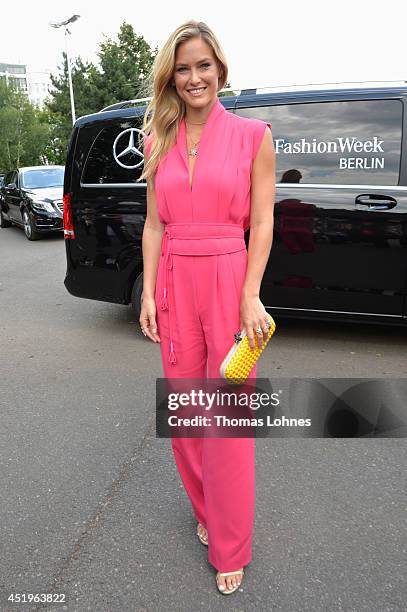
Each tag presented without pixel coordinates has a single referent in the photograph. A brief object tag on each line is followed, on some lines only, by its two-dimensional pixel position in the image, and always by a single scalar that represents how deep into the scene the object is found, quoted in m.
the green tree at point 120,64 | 36.34
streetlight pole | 26.53
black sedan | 11.64
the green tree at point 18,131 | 44.72
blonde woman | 1.80
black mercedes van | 3.95
